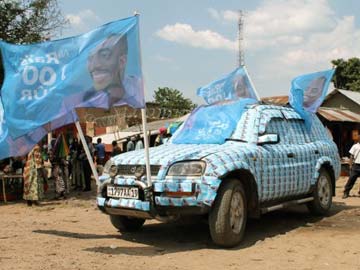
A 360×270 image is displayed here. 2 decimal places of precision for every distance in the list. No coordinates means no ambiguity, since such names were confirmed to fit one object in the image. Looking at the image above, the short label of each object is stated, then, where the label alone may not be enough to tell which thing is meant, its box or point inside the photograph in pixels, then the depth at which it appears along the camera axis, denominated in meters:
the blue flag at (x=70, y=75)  6.12
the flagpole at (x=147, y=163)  6.11
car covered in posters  6.05
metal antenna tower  27.68
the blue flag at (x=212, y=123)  7.36
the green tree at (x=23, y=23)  13.29
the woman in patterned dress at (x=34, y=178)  11.28
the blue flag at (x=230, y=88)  11.34
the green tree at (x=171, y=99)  60.20
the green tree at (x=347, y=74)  38.16
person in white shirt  12.17
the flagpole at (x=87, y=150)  6.83
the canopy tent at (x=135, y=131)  25.36
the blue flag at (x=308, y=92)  8.76
